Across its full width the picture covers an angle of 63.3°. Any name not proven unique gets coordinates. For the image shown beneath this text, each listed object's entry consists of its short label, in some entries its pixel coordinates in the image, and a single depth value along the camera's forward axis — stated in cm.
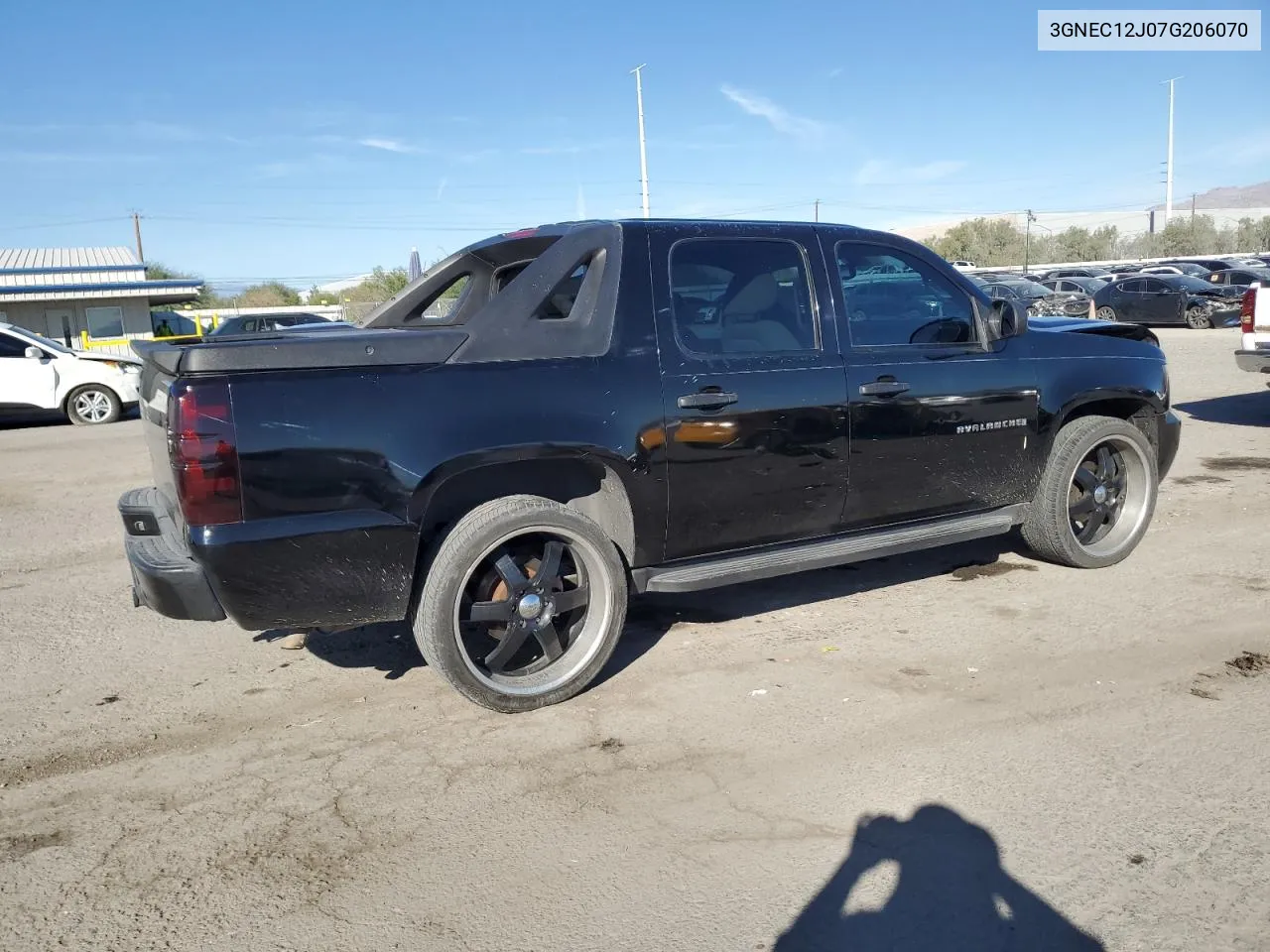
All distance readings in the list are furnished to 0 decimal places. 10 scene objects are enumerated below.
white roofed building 3753
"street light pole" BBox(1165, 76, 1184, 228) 7281
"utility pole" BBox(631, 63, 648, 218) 3919
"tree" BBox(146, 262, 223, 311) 7431
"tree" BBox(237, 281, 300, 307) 8031
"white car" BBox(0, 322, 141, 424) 1477
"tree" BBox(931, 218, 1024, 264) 7938
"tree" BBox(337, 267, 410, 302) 5525
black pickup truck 362
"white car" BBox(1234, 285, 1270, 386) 1075
